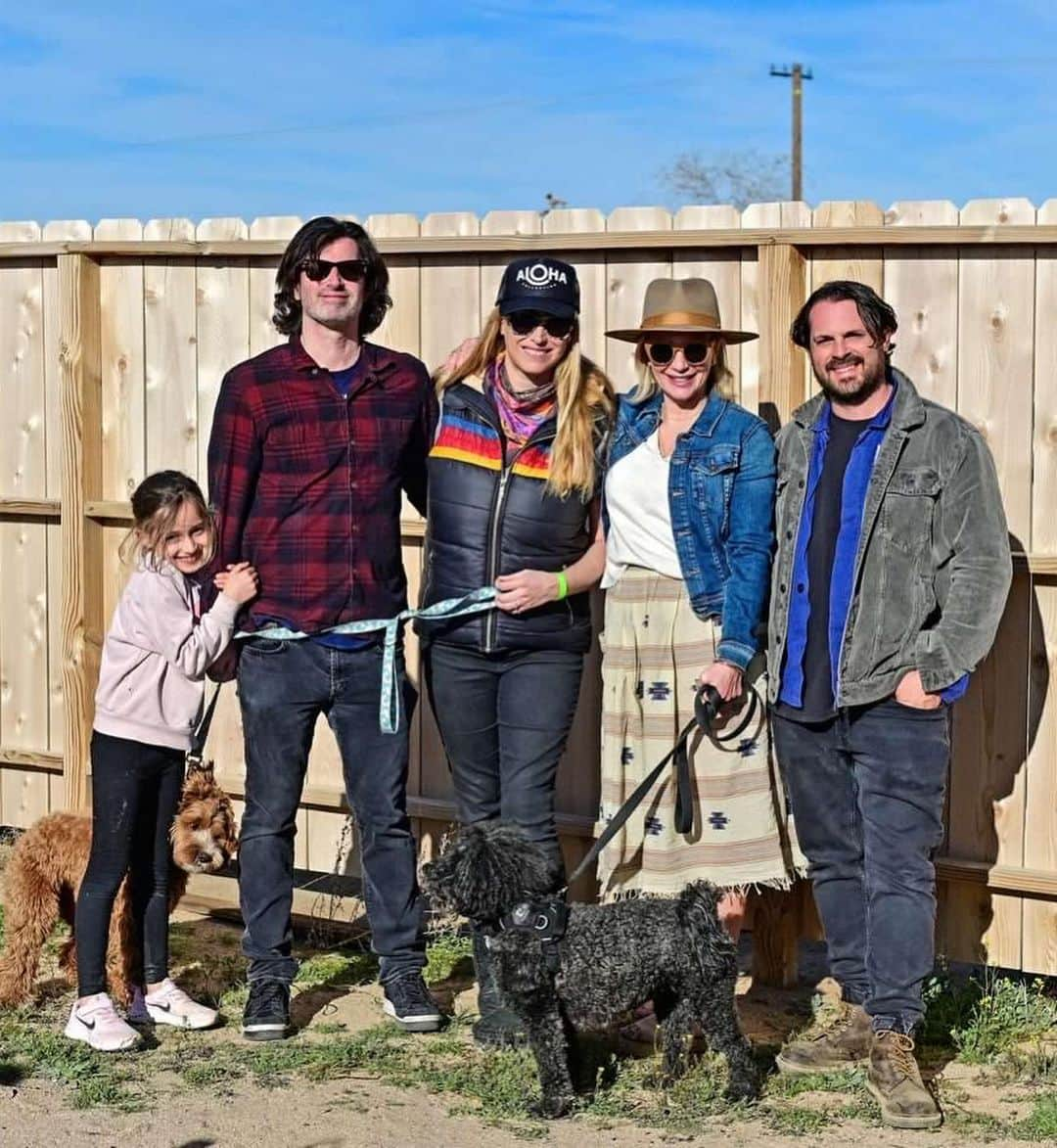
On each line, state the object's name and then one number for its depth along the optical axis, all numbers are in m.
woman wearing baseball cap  5.13
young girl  5.14
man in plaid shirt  5.19
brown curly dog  5.52
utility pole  39.00
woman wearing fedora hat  4.94
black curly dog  4.54
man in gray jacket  4.57
